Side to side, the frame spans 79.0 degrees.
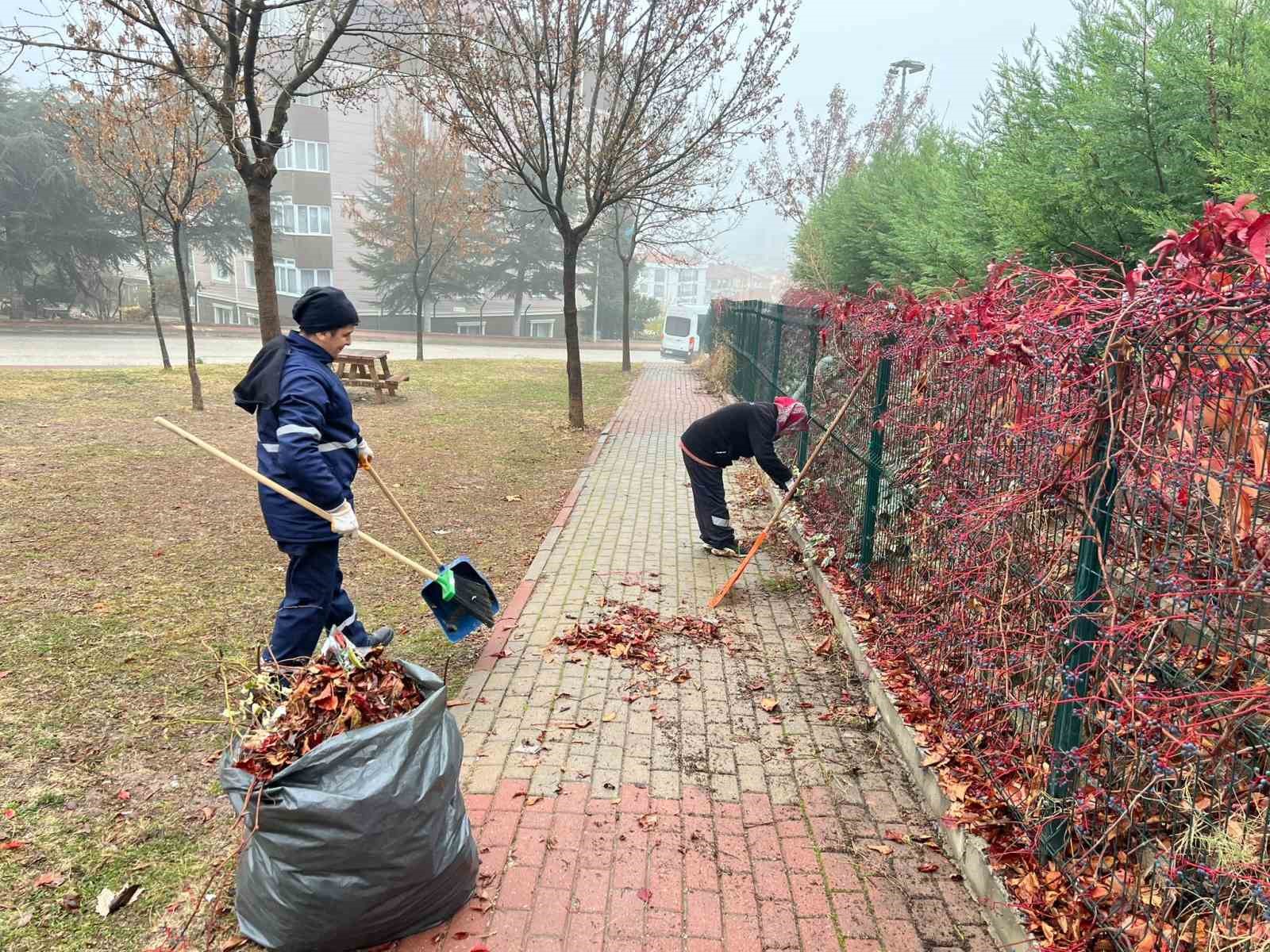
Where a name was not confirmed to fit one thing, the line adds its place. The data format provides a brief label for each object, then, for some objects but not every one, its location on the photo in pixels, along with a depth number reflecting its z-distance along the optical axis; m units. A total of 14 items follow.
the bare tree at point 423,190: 24.52
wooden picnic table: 14.53
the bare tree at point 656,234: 22.58
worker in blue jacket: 3.49
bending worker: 5.89
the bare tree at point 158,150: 11.78
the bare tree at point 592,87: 9.83
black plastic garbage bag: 2.18
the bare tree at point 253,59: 6.94
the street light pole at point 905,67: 20.83
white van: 34.78
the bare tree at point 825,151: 22.11
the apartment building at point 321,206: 43.19
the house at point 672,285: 120.25
